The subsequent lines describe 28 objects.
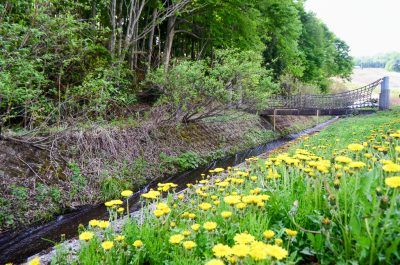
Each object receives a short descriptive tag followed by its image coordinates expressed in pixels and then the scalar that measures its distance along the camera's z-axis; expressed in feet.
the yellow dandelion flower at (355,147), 7.31
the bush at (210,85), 32.32
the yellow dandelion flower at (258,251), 4.64
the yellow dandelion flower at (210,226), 6.57
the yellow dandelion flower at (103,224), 7.70
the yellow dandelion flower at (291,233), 5.96
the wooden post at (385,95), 61.72
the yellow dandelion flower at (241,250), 4.76
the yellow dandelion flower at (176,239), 6.51
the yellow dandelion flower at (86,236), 7.14
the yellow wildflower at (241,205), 7.37
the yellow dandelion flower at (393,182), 5.25
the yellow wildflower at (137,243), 7.35
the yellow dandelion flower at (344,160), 6.96
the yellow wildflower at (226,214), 6.95
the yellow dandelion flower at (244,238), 5.40
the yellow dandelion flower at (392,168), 5.84
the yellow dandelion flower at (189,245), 6.08
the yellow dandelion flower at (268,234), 5.70
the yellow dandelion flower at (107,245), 6.82
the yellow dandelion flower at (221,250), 5.13
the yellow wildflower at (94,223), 7.93
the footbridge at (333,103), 62.36
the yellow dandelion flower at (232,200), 7.23
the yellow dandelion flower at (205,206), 7.83
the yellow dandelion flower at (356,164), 6.70
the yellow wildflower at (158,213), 7.80
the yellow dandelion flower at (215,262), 4.71
